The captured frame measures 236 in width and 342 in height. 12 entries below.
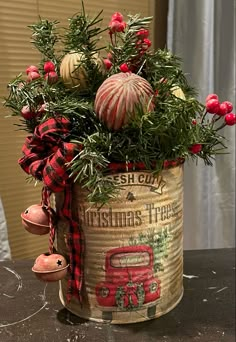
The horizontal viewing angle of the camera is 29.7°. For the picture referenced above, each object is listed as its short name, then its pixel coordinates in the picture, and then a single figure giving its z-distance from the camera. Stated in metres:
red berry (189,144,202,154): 0.60
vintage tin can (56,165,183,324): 0.57
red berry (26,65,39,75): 0.63
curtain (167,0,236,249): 1.24
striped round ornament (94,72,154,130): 0.53
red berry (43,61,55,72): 0.59
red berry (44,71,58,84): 0.59
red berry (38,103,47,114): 0.58
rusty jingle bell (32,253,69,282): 0.56
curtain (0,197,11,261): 1.10
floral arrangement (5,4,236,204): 0.53
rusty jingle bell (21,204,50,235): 0.59
